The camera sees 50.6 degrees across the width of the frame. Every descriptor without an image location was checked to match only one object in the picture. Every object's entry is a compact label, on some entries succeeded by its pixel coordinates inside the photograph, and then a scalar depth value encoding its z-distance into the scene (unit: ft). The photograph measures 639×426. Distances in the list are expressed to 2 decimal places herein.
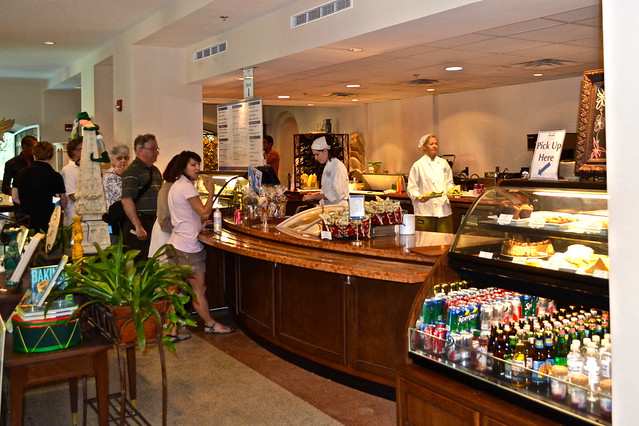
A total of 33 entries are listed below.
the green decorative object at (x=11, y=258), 14.38
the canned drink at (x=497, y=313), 9.81
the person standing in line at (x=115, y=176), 22.84
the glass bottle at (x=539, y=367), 8.55
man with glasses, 20.74
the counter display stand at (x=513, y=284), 8.37
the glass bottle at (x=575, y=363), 8.29
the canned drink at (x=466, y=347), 9.53
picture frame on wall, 9.23
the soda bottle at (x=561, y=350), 8.79
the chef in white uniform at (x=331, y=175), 23.91
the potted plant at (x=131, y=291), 10.11
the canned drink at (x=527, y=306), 10.23
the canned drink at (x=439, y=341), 9.87
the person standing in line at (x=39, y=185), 24.11
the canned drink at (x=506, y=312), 9.90
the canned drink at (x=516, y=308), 9.99
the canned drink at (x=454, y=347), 9.64
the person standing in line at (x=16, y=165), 28.91
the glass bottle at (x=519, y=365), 8.75
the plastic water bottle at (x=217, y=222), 20.22
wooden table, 9.38
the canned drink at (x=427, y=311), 10.27
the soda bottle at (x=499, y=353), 9.02
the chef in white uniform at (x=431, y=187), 27.48
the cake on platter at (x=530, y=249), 9.69
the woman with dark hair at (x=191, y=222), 18.13
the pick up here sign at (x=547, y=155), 9.68
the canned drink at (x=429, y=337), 10.02
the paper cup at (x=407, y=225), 16.44
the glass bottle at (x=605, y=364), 8.14
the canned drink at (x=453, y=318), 9.84
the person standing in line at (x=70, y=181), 26.25
